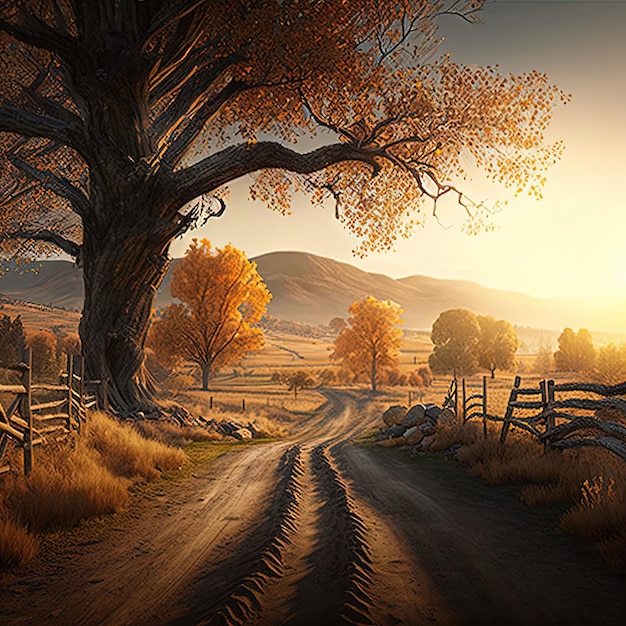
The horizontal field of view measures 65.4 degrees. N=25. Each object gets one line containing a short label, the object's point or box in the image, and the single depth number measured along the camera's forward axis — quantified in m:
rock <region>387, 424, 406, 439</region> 20.72
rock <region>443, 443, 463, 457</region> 14.12
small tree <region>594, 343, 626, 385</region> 41.13
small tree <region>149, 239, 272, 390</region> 36.28
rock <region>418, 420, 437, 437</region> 17.94
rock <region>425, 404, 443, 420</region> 20.24
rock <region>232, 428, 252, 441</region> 22.19
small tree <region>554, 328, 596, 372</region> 75.94
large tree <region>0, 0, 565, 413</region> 12.45
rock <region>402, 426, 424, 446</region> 18.09
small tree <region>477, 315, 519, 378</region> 76.88
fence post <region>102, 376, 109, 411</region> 15.00
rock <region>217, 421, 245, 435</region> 22.35
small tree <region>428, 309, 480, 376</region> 73.50
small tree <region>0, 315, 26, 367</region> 43.81
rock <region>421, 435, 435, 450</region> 15.98
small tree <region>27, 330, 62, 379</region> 40.66
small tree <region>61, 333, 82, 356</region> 56.84
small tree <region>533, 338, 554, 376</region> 85.38
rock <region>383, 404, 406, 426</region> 25.25
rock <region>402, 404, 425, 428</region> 20.77
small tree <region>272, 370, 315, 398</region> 59.62
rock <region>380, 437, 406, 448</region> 18.72
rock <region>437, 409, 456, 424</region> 18.69
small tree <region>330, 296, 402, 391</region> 57.66
